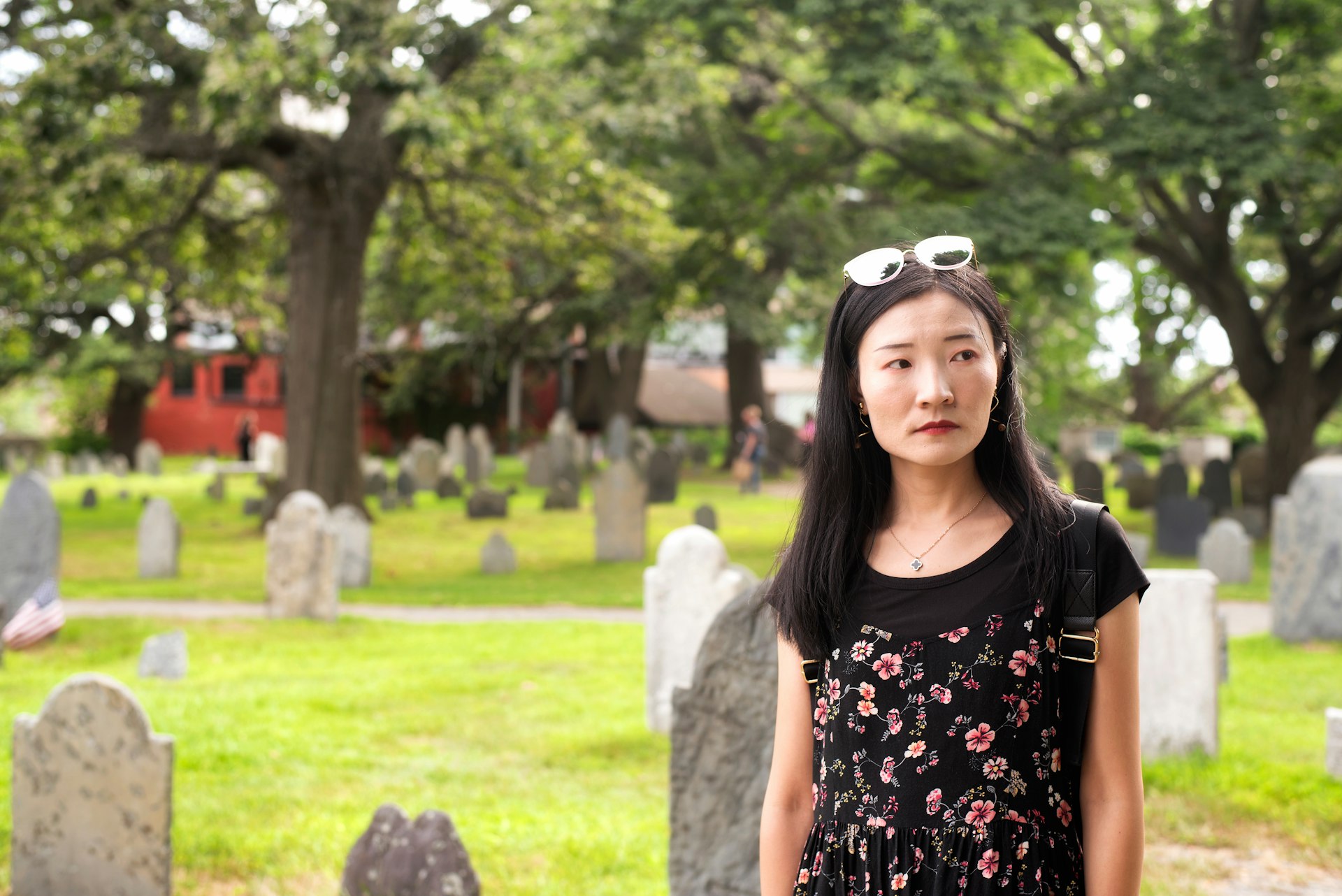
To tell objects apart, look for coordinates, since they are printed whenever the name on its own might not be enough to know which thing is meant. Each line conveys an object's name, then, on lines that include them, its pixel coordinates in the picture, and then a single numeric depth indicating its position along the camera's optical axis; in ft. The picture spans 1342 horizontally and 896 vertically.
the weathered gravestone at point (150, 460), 115.96
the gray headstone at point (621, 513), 55.77
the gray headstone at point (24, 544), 36.63
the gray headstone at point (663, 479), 78.59
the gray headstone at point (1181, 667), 22.77
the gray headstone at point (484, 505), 70.03
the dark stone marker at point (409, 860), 15.49
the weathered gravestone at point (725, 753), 13.79
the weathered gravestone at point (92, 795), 16.28
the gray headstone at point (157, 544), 50.75
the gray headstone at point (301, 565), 38.73
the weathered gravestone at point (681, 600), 26.27
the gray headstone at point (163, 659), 30.17
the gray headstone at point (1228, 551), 48.24
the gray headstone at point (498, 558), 53.42
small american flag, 32.27
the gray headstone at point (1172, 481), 67.26
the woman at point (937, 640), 7.18
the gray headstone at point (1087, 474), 71.60
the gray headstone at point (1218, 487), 68.80
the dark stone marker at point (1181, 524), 55.57
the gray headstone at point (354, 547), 48.19
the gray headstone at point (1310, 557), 34.22
